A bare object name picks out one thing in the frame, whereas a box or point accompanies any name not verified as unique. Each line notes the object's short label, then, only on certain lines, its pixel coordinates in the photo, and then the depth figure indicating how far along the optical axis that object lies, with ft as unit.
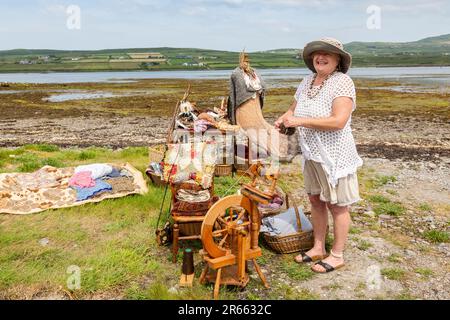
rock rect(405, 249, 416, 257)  17.66
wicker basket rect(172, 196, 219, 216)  17.08
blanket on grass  22.50
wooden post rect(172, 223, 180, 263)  16.42
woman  13.51
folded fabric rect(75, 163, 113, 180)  25.68
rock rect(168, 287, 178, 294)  14.25
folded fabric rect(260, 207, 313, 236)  17.78
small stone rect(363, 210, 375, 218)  22.43
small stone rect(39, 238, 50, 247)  18.52
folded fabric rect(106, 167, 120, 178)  26.40
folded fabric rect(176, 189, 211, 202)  17.95
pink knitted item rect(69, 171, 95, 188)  24.40
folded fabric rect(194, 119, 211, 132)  26.94
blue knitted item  23.23
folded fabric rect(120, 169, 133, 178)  27.05
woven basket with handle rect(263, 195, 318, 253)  17.31
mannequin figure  24.88
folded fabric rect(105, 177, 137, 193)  24.58
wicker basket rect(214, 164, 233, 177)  28.37
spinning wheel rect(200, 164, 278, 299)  13.74
